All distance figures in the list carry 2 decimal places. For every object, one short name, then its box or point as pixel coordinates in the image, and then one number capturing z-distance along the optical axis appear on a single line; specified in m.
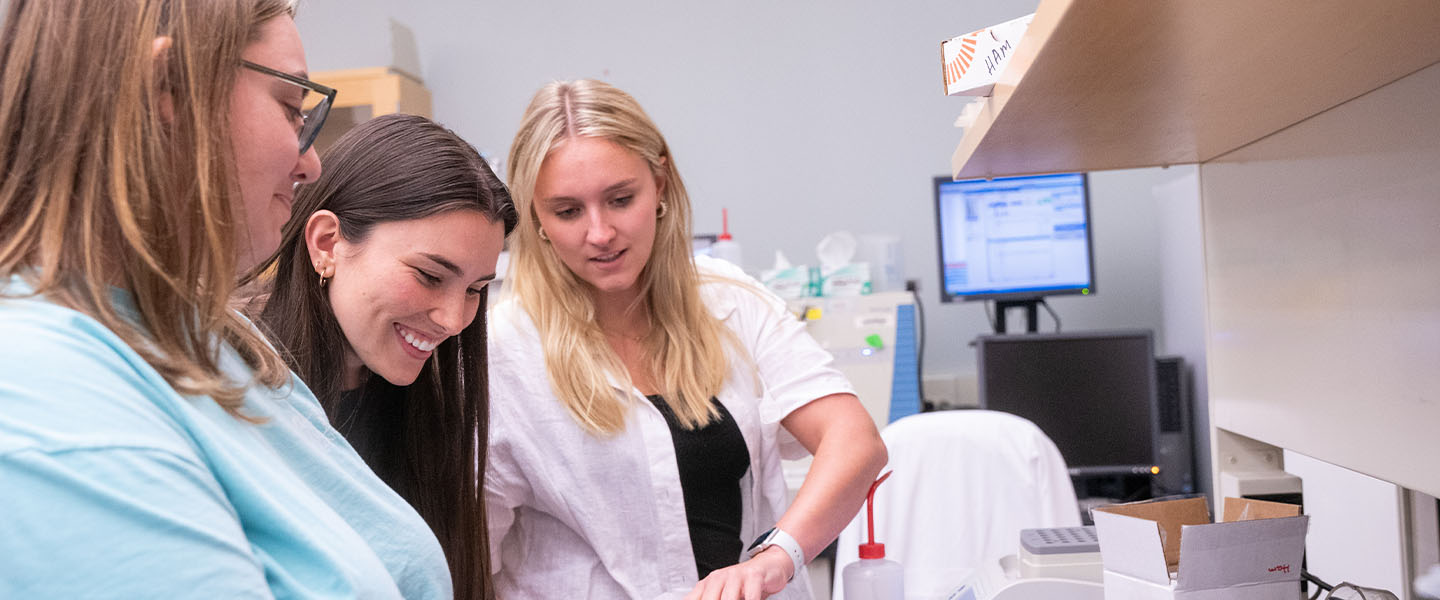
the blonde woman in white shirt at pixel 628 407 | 1.31
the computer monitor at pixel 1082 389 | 3.02
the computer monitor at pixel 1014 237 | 3.18
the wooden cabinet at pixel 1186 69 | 0.57
